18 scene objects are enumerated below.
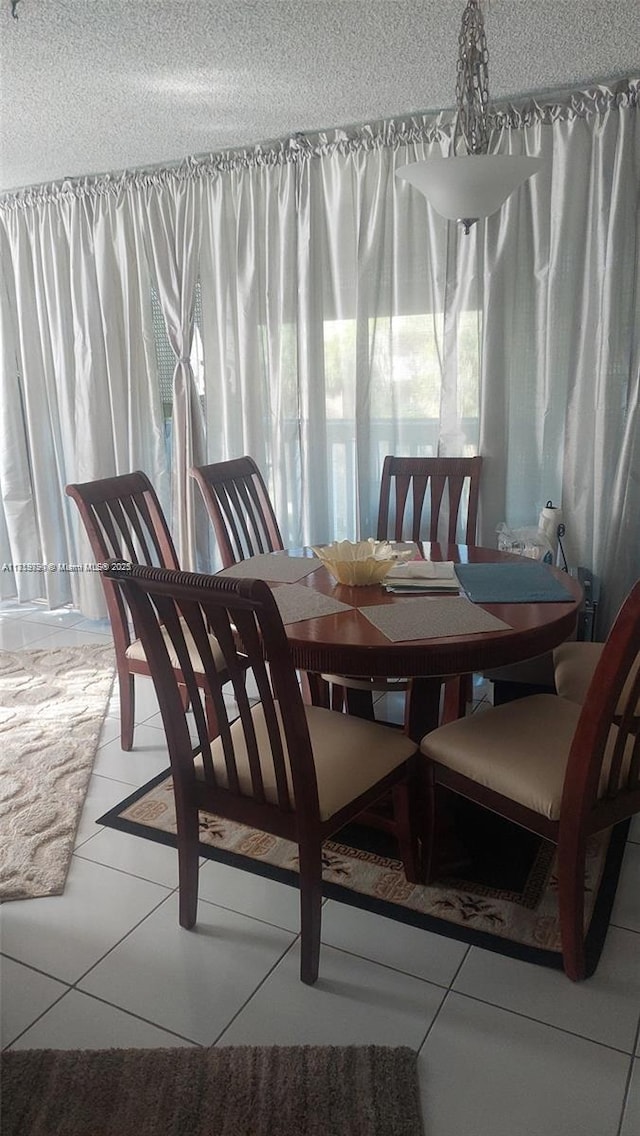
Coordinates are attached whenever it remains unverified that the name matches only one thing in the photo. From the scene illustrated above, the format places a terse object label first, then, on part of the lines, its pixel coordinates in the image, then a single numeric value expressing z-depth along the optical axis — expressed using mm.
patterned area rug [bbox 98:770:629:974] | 1896
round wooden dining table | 1772
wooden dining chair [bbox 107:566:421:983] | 1506
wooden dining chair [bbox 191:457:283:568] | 2967
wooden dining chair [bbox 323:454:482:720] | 3123
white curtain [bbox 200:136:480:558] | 3262
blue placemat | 2098
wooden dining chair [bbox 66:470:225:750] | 2707
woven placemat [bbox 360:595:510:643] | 1852
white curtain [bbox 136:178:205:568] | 3715
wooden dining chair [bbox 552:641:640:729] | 2205
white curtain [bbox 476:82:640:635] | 2861
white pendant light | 1920
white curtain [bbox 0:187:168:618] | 4016
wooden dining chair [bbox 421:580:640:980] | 1532
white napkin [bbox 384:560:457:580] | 2332
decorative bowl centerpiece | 2232
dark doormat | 1422
